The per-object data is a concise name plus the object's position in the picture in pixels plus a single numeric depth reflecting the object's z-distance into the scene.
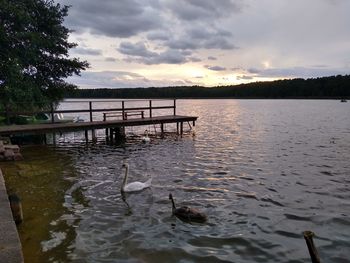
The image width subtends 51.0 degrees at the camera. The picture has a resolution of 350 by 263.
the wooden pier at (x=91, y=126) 20.62
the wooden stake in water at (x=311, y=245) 4.46
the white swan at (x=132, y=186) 11.69
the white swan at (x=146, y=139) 25.05
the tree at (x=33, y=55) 15.84
